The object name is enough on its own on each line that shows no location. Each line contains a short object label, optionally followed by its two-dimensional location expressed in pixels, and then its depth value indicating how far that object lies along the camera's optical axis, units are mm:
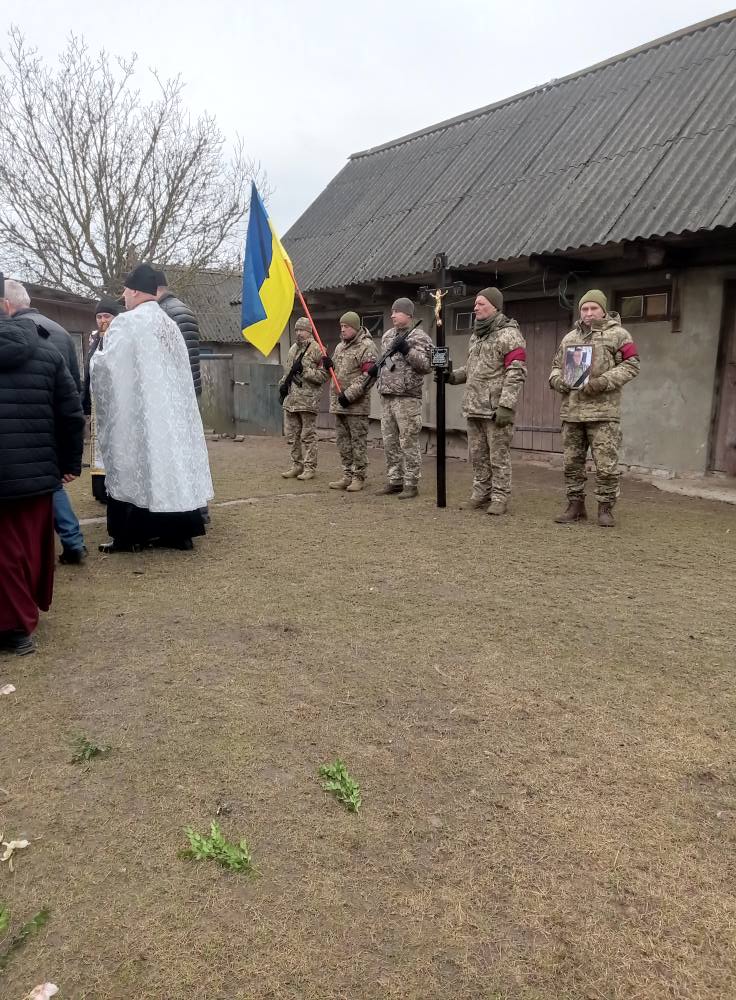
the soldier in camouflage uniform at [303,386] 7203
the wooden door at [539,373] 8945
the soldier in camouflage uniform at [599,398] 5227
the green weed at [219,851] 1848
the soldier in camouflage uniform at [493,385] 5680
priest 4383
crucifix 5750
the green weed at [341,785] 2102
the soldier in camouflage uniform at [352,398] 6883
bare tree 16938
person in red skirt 3055
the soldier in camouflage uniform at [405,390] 6441
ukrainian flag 6363
